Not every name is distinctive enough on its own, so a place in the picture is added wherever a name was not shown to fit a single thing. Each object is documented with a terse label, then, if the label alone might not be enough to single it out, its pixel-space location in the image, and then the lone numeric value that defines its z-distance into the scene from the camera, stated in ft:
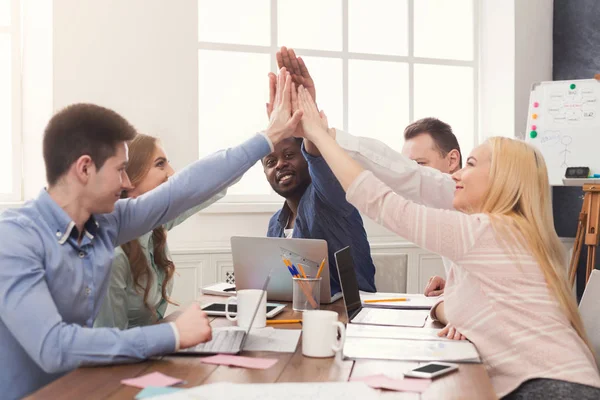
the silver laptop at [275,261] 6.82
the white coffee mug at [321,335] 4.79
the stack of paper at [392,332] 5.46
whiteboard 14.01
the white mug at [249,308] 5.88
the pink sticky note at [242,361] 4.50
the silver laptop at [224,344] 4.83
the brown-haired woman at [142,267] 6.88
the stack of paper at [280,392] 3.74
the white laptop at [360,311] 6.09
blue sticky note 3.76
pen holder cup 6.60
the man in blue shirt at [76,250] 4.40
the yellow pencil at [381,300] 7.32
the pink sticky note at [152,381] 4.02
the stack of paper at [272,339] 5.05
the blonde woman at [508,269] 5.00
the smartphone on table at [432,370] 4.27
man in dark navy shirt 7.91
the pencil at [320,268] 6.70
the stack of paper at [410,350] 4.75
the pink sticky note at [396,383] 4.00
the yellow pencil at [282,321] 6.14
